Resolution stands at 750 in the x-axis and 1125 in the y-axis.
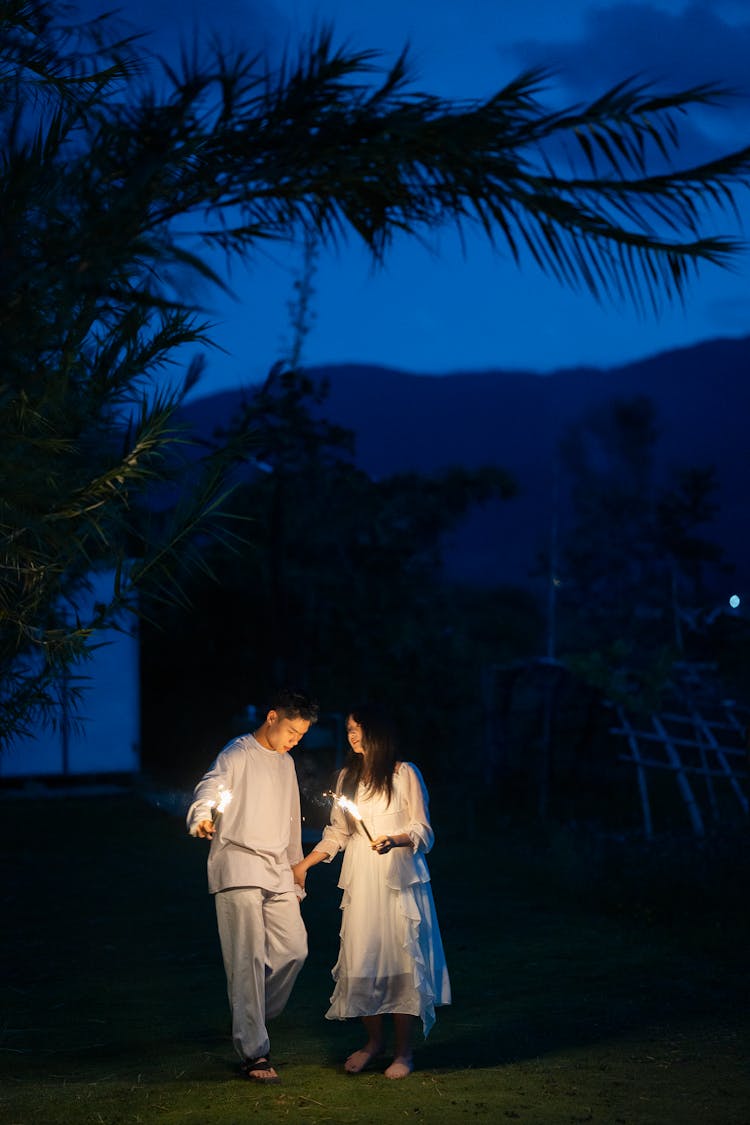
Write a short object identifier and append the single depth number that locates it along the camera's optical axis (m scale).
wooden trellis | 14.21
